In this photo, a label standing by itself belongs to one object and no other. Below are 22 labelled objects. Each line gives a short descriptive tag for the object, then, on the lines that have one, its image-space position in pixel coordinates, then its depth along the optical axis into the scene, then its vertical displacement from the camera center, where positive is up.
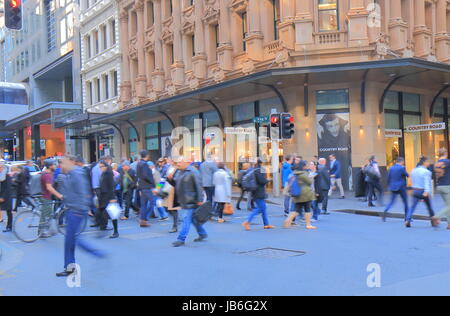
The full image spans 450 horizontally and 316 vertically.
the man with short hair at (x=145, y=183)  12.75 -0.56
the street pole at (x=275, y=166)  19.69 -0.32
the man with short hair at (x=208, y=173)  14.31 -0.38
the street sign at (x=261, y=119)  19.72 +1.58
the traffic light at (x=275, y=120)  17.56 +1.34
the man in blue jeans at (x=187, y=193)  9.48 -0.63
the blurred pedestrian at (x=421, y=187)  11.62 -0.78
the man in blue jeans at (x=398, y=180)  12.38 -0.64
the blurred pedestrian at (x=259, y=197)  11.76 -0.91
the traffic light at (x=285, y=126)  17.52 +1.12
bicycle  10.55 -1.29
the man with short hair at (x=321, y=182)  13.94 -0.72
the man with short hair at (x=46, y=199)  10.83 -0.77
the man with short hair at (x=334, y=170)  18.36 -0.51
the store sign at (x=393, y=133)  21.77 +0.96
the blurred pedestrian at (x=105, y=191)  11.32 -0.64
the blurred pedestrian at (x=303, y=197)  11.52 -0.93
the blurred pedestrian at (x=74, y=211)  7.12 -0.69
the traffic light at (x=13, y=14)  10.67 +3.26
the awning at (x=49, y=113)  37.97 +4.17
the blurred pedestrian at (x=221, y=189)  13.29 -0.80
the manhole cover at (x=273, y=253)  8.38 -1.65
